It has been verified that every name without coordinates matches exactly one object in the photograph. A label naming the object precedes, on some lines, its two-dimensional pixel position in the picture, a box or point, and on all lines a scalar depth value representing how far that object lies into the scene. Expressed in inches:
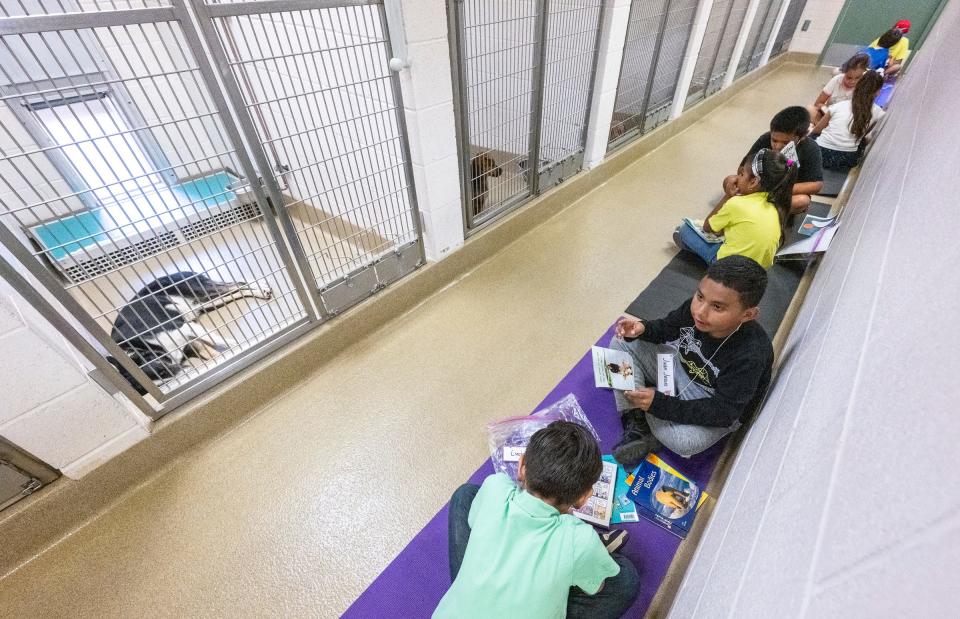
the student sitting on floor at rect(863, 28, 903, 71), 183.0
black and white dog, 62.0
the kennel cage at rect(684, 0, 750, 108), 166.7
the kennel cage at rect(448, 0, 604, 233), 82.7
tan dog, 99.0
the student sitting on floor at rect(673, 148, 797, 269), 77.5
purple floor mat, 51.4
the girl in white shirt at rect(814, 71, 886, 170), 120.6
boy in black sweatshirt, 51.8
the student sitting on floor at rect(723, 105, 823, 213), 95.0
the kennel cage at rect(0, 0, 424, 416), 46.9
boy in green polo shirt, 34.6
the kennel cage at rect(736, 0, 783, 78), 209.0
